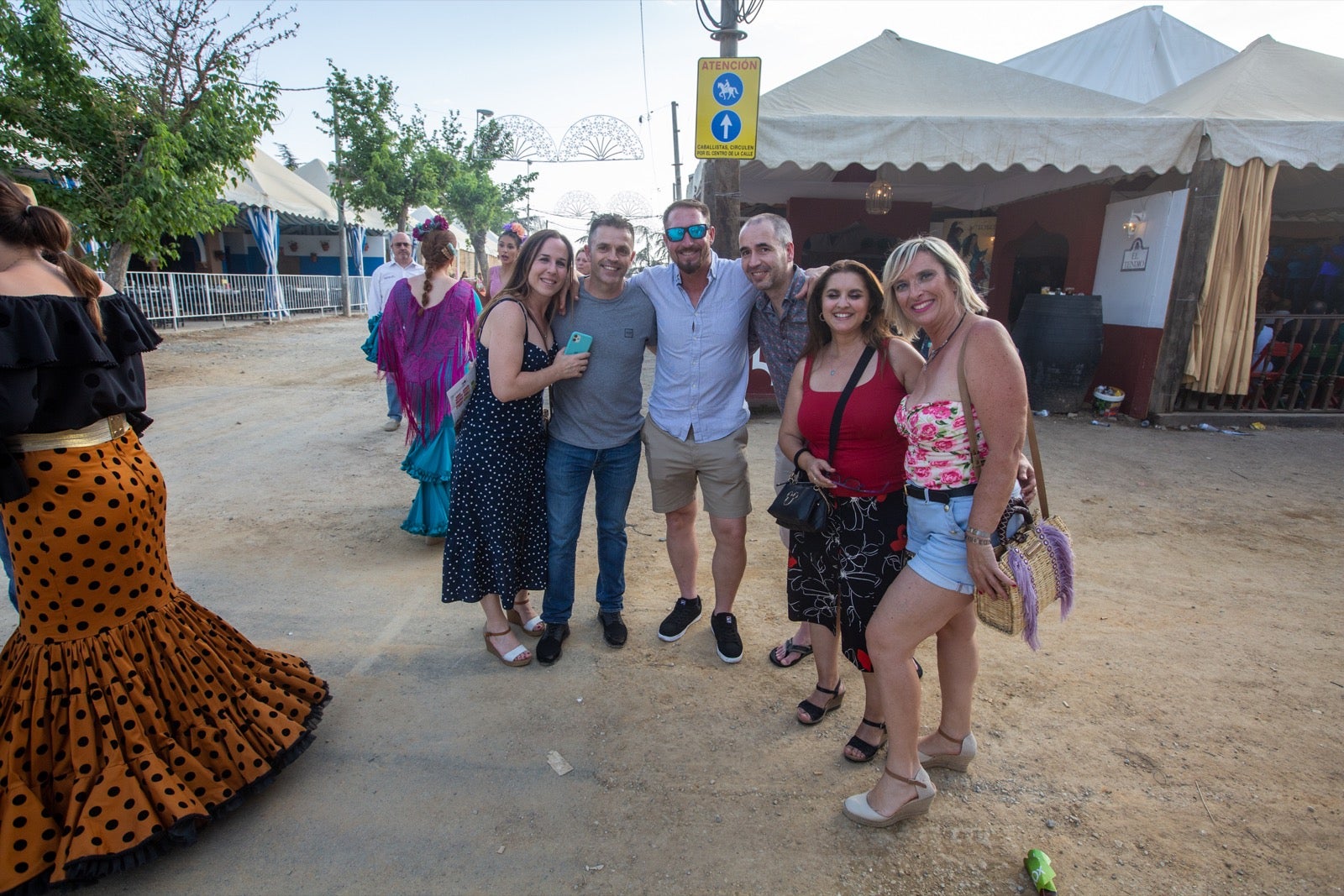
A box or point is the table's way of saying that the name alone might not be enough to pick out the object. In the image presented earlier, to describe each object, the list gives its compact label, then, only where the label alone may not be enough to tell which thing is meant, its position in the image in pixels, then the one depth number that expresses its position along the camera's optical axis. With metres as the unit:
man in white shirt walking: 6.61
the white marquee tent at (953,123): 6.16
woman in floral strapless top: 1.86
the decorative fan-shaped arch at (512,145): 21.92
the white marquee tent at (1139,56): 13.03
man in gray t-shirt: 2.87
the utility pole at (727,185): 5.73
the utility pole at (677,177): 22.23
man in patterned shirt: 2.72
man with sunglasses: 2.91
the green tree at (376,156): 19.33
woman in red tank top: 2.21
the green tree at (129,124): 7.31
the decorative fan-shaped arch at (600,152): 19.22
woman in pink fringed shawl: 3.98
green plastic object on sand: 1.86
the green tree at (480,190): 28.80
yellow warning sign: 5.19
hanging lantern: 8.66
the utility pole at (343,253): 19.55
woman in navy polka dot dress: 2.70
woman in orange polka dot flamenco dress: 1.81
